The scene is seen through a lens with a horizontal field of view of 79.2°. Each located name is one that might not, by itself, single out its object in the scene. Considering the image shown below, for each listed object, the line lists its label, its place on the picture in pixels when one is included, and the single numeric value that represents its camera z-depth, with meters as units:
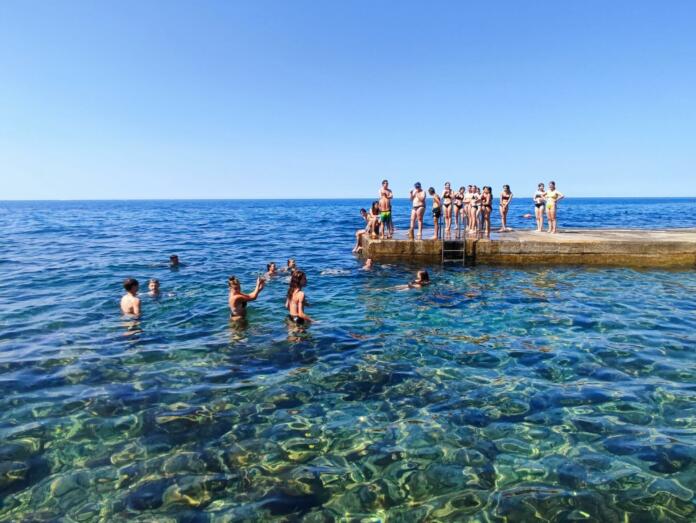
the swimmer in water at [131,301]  10.68
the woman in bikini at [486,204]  19.36
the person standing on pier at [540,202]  20.27
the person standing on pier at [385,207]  18.77
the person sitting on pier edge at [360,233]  20.48
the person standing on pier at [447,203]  19.39
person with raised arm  10.38
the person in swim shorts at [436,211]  18.22
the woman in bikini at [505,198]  19.56
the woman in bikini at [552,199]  19.22
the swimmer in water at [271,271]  15.76
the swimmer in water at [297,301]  9.85
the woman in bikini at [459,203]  19.81
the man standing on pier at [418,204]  18.11
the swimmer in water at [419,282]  13.85
